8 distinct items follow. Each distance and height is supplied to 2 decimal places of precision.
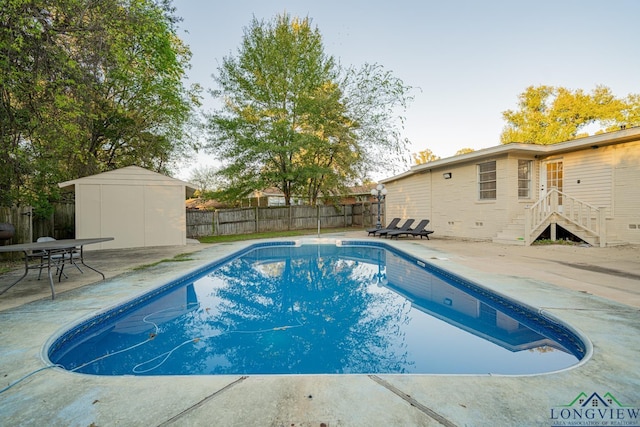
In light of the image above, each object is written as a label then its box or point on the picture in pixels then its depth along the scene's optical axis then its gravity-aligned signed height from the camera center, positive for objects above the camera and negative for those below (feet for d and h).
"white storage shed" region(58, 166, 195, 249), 33.27 +0.68
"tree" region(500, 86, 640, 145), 78.79 +27.67
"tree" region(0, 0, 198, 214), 15.70 +8.81
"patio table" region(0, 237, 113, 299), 14.03 -1.63
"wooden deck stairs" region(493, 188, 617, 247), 29.22 -0.89
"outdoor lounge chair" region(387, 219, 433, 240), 39.65 -2.54
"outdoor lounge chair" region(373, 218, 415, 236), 42.02 -2.33
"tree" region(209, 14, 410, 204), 50.96 +19.20
